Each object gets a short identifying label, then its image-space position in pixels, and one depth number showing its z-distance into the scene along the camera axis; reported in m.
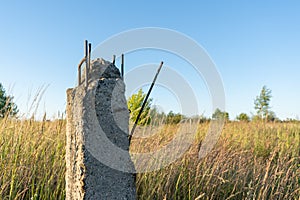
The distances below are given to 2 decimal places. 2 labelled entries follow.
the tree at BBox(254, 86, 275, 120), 27.23
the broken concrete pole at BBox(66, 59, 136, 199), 1.27
